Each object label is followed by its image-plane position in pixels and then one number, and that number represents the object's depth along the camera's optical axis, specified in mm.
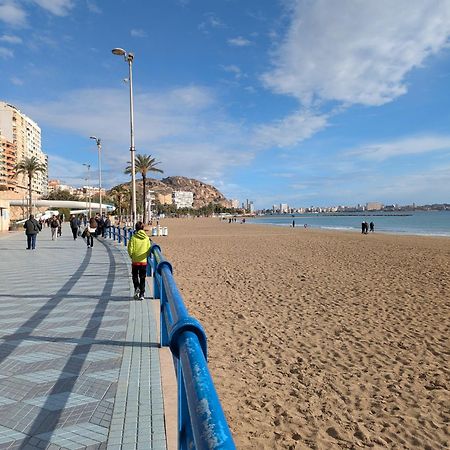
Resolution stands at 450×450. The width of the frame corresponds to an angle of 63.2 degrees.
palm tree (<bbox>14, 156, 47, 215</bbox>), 50881
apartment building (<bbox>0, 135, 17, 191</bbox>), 107188
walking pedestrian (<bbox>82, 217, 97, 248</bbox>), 18219
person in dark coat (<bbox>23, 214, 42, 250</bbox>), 17812
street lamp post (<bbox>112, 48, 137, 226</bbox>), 17766
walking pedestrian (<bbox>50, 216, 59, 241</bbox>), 23619
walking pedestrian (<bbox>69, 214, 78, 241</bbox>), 24516
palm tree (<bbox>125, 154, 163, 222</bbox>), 47031
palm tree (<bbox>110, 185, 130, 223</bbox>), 72138
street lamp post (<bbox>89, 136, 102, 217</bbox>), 32528
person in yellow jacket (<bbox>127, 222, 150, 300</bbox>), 7359
